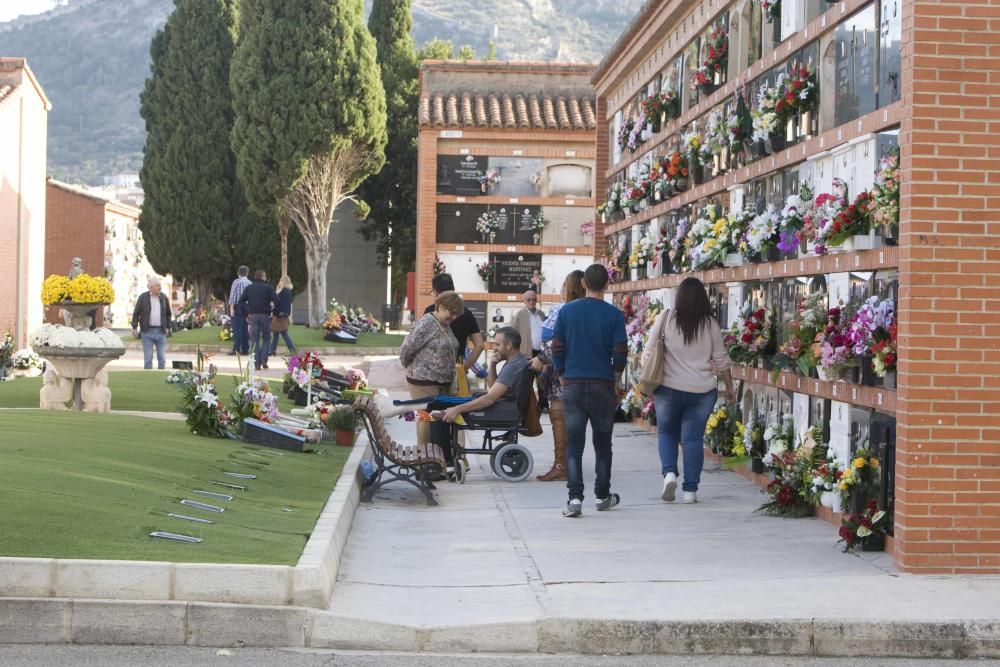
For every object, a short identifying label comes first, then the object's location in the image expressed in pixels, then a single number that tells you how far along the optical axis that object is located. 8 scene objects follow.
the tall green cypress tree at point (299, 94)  43.75
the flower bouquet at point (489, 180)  36.50
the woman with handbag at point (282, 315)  31.00
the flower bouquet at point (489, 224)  36.28
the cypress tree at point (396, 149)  56.16
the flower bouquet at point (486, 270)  35.94
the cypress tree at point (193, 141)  51.69
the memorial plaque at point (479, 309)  35.94
